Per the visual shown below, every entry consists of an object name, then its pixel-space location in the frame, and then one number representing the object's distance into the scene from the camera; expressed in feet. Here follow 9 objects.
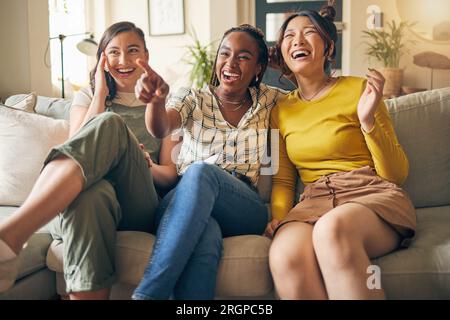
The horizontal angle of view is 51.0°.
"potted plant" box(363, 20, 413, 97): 13.61
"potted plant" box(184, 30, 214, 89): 13.05
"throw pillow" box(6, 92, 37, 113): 6.27
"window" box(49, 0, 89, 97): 13.00
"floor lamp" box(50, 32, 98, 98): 11.03
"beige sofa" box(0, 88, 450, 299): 3.85
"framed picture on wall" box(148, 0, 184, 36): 15.34
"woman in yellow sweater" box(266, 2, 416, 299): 3.61
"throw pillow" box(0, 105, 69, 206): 5.61
